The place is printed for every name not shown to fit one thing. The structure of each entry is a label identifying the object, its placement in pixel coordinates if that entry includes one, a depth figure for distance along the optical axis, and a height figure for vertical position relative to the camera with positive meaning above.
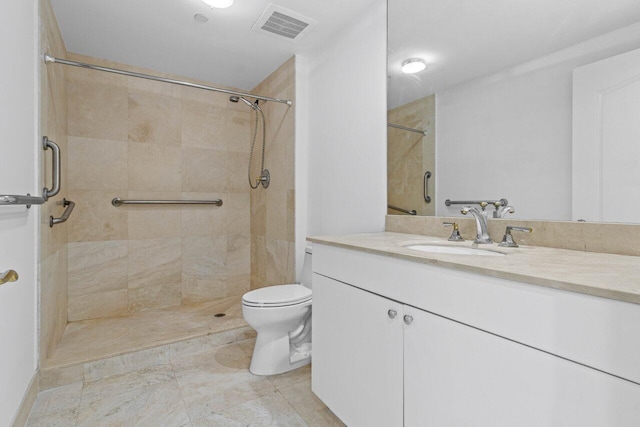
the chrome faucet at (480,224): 1.29 -0.05
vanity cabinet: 0.63 -0.40
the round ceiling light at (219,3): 1.81 +1.22
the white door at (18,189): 1.12 +0.09
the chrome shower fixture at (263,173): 2.88 +0.36
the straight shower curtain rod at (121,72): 1.77 +0.88
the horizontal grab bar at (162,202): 2.61 +0.07
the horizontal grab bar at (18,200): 0.96 +0.03
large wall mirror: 1.04 +0.43
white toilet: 1.76 -0.70
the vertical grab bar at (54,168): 1.65 +0.22
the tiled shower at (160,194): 2.48 +0.14
